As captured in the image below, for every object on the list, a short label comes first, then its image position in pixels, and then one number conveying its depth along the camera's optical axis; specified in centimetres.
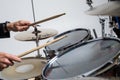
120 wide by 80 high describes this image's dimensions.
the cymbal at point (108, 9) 164
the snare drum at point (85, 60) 156
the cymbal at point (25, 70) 209
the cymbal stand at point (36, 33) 241
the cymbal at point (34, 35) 243
